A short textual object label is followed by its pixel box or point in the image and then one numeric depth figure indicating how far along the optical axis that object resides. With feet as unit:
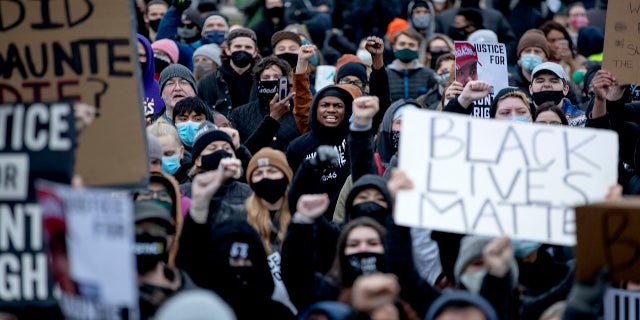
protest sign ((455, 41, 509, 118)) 64.73
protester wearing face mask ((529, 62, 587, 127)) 67.66
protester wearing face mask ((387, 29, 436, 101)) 79.57
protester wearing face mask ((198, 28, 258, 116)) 74.34
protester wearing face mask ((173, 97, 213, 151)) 65.16
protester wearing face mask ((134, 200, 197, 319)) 44.69
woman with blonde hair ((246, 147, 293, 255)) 53.43
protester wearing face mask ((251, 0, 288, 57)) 92.50
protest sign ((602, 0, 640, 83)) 59.34
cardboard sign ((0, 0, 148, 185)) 47.47
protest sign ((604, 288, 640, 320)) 48.29
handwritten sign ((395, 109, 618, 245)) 45.99
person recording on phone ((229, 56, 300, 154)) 65.21
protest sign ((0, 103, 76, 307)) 43.82
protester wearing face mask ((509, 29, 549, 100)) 76.11
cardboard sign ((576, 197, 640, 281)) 44.09
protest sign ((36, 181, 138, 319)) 38.95
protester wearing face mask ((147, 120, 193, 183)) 60.78
